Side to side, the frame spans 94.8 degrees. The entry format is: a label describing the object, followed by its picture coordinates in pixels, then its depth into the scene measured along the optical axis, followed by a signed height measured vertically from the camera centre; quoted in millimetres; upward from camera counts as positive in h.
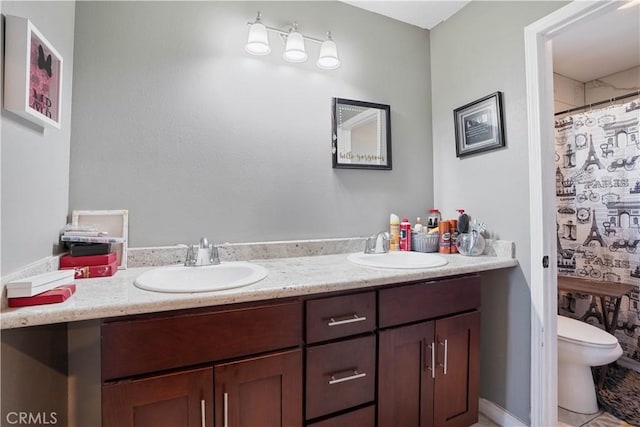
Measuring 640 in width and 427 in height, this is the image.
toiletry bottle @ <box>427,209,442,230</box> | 1809 +28
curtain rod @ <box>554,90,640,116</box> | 2082 +883
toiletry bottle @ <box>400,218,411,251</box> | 1719 -73
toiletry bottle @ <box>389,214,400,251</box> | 1727 -56
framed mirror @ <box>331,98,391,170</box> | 1673 +526
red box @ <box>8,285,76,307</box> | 721 -185
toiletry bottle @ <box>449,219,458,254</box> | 1653 -71
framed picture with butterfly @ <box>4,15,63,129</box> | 774 +437
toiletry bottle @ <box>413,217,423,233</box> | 1738 -26
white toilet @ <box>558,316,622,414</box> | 1537 -744
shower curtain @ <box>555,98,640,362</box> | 1967 +140
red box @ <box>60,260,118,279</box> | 1044 -167
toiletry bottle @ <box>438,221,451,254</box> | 1655 -82
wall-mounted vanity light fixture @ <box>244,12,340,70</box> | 1410 +898
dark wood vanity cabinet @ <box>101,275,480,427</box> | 818 -457
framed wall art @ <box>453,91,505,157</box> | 1514 +538
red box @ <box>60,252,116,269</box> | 1035 -128
